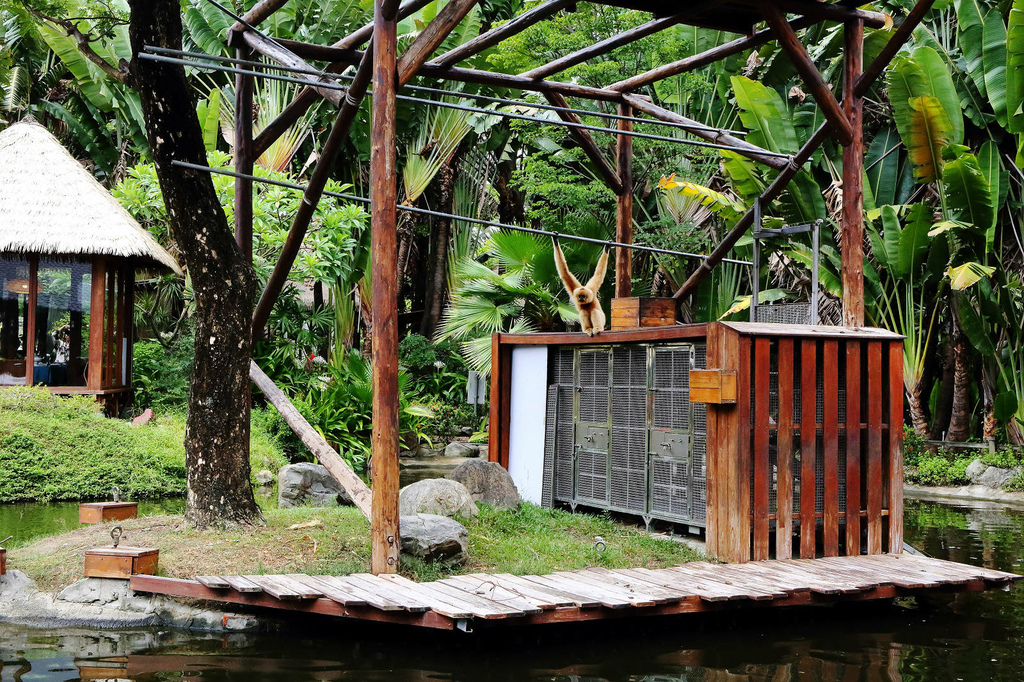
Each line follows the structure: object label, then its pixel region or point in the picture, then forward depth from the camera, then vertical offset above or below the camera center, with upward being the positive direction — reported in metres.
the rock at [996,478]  15.91 -1.60
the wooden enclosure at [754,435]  8.45 -0.55
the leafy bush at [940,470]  16.48 -1.54
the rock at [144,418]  16.37 -0.81
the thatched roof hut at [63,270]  16.64 +1.71
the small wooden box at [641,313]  10.42 +0.64
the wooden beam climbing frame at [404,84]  7.67 +2.51
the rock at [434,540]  7.94 -1.33
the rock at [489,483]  10.55 -1.17
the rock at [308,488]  11.80 -1.39
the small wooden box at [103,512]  9.68 -1.38
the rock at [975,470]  16.33 -1.50
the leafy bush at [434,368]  21.67 +0.08
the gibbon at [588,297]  10.16 +0.77
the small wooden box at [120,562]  7.50 -1.44
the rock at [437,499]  9.30 -1.19
